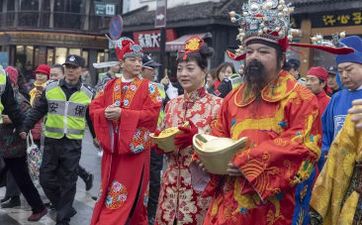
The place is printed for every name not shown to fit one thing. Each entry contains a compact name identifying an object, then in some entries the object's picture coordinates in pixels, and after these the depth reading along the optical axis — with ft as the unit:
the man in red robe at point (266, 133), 10.59
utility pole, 42.76
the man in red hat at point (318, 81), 22.20
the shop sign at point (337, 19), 47.31
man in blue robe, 13.55
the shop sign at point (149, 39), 76.59
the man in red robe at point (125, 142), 16.98
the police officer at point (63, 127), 21.08
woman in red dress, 14.39
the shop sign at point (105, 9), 78.60
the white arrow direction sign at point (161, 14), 42.74
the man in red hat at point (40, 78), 28.71
